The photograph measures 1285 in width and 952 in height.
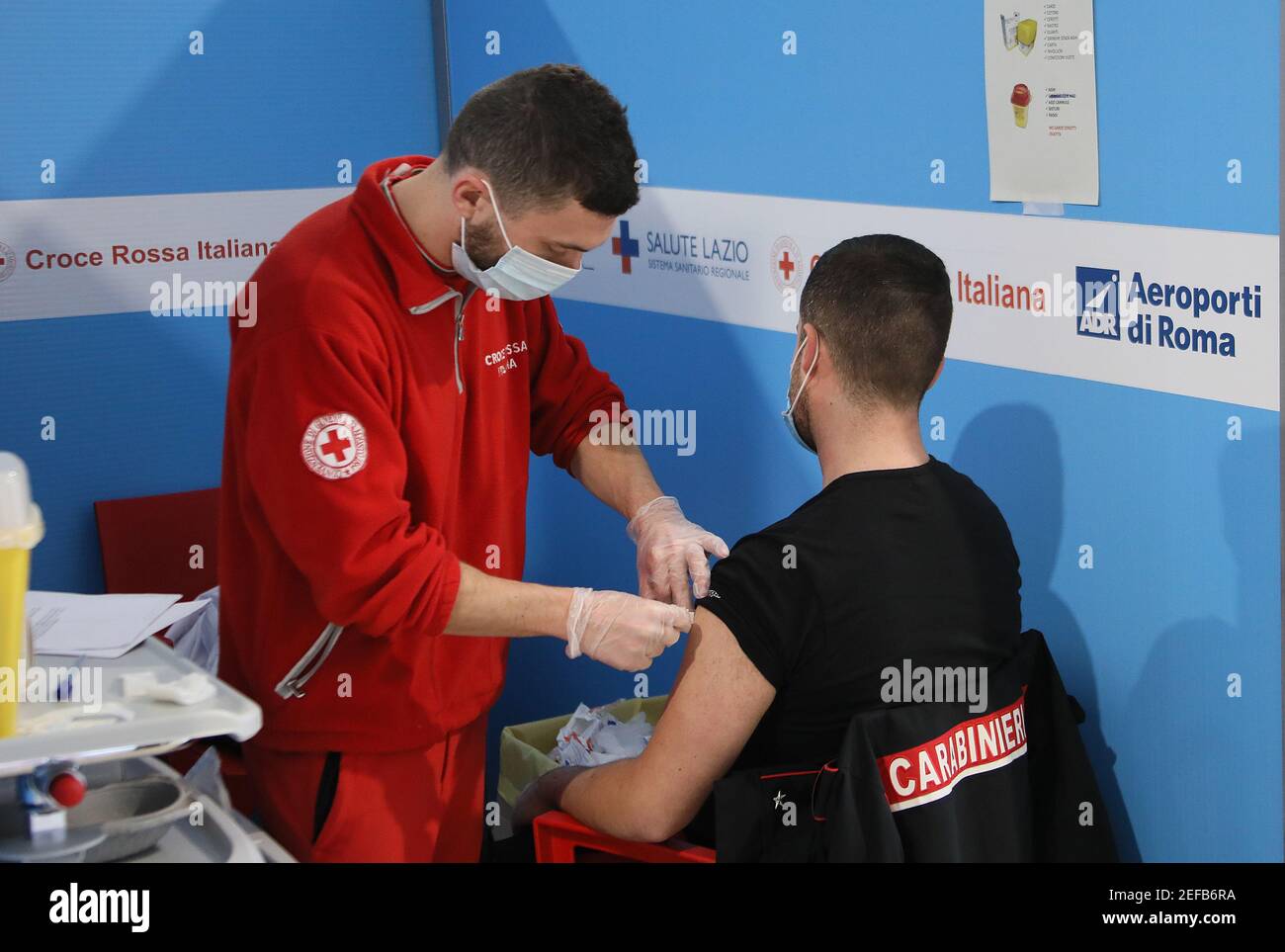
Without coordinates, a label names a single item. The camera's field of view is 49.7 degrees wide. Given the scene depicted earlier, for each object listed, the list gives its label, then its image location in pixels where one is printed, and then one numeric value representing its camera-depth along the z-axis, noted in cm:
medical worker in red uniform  168
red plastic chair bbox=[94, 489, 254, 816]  295
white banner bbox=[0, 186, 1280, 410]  171
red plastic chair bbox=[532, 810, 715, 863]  177
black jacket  155
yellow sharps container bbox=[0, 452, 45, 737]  134
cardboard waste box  267
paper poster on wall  183
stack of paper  180
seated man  165
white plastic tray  141
